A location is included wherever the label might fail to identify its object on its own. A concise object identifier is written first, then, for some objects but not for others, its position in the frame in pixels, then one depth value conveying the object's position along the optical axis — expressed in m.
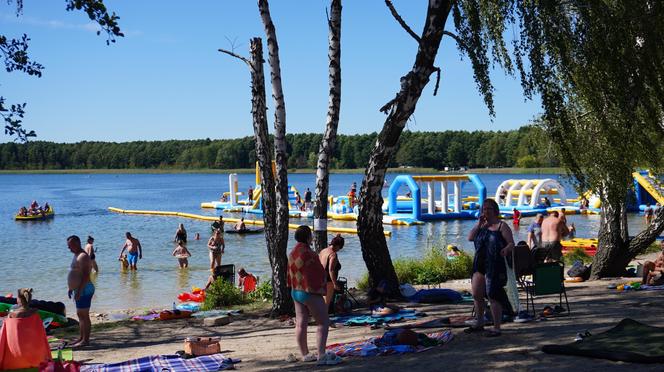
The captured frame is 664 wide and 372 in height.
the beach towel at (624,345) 5.96
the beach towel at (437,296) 10.59
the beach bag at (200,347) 7.80
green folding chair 8.64
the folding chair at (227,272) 13.71
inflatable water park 35.56
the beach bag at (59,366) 6.57
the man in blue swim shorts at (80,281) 8.84
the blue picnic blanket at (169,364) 7.21
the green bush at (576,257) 16.48
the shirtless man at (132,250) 20.95
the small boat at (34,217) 46.69
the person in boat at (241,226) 31.21
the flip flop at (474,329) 7.73
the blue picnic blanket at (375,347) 7.20
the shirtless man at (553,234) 14.81
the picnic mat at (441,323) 8.41
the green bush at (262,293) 12.70
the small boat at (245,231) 31.10
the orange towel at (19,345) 7.31
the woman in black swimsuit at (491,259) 7.32
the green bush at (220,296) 12.23
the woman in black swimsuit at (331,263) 8.78
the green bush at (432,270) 13.49
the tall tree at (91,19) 7.88
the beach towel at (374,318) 9.25
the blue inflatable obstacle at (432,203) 35.31
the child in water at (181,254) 20.94
